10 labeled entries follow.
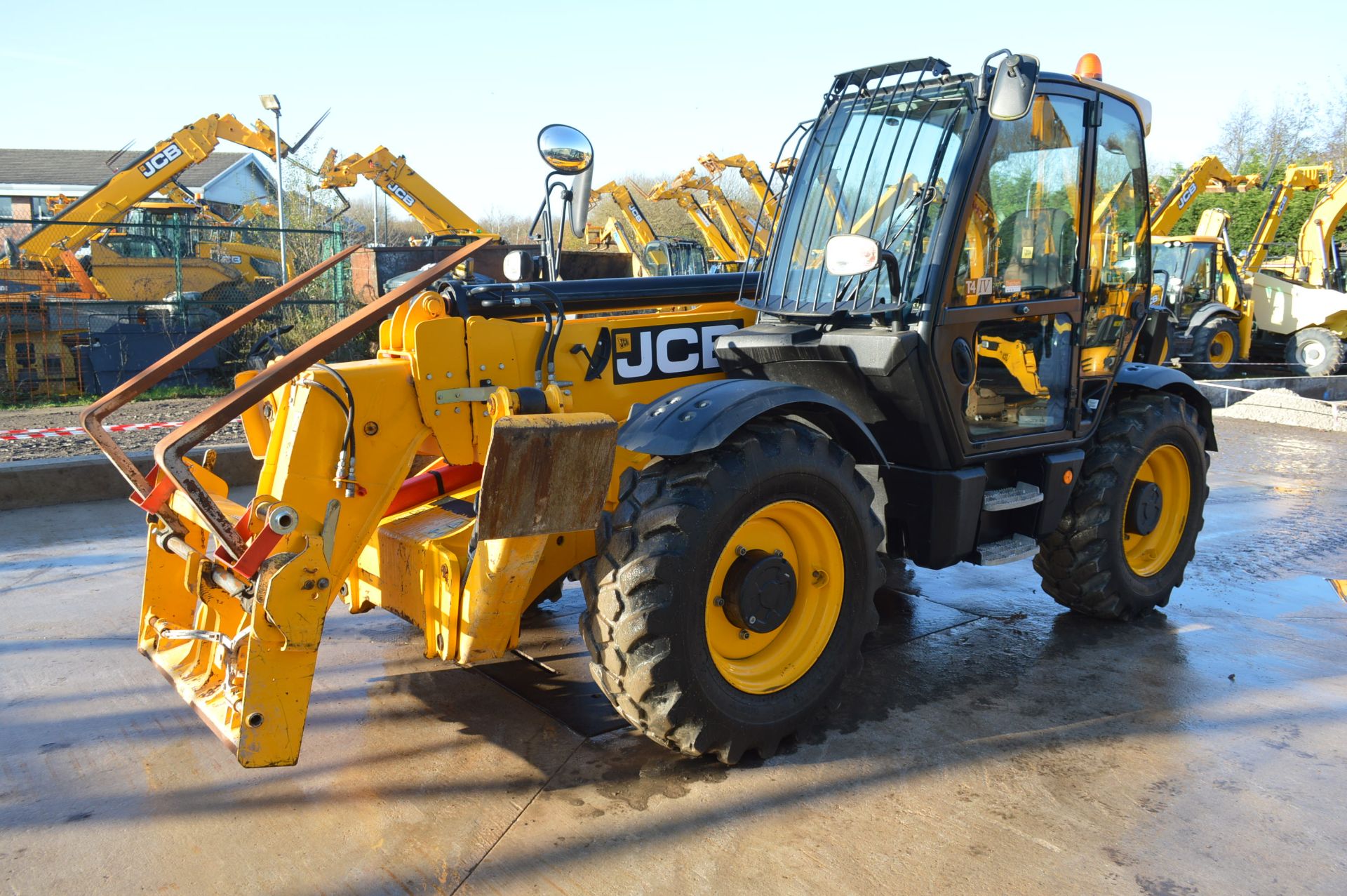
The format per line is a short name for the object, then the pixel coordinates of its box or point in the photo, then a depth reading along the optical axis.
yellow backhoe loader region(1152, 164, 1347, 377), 16.34
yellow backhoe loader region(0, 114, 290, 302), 16.86
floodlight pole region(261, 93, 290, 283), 15.28
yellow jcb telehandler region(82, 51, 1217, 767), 3.20
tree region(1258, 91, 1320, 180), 39.84
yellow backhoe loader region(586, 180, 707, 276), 18.50
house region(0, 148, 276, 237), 44.56
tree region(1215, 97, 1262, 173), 42.19
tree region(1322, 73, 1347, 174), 38.76
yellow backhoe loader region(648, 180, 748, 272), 20.62
